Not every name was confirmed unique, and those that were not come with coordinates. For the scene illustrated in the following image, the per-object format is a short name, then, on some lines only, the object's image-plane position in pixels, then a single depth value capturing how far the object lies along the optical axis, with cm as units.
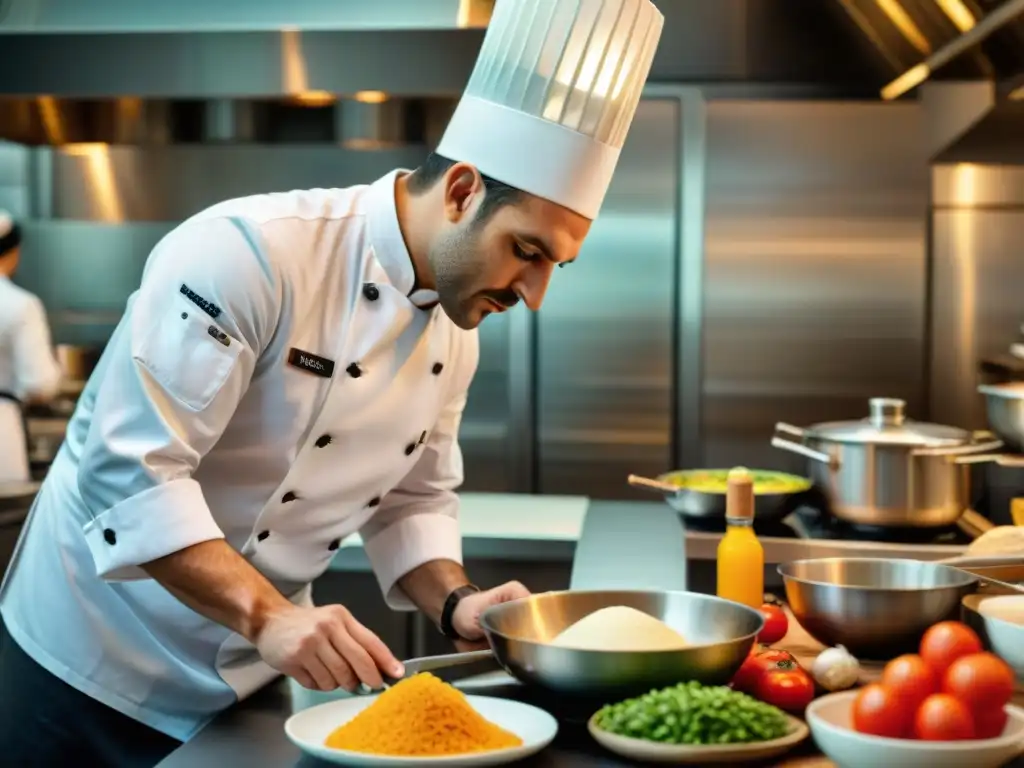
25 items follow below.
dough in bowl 141
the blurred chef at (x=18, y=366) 423
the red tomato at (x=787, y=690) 146
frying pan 265
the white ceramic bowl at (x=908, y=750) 120
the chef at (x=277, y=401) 160
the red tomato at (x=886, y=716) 124
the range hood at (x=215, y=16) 363
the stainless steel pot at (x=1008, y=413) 277
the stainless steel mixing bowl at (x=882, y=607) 161
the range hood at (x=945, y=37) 280
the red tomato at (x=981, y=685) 124
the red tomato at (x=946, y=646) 129
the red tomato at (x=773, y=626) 175
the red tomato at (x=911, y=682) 125
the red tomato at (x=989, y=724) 125
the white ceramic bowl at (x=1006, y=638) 155
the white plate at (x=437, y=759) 126
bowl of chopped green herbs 128
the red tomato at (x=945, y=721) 121
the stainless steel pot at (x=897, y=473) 260
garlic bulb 152
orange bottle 184
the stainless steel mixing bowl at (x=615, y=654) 138
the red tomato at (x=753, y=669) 150
